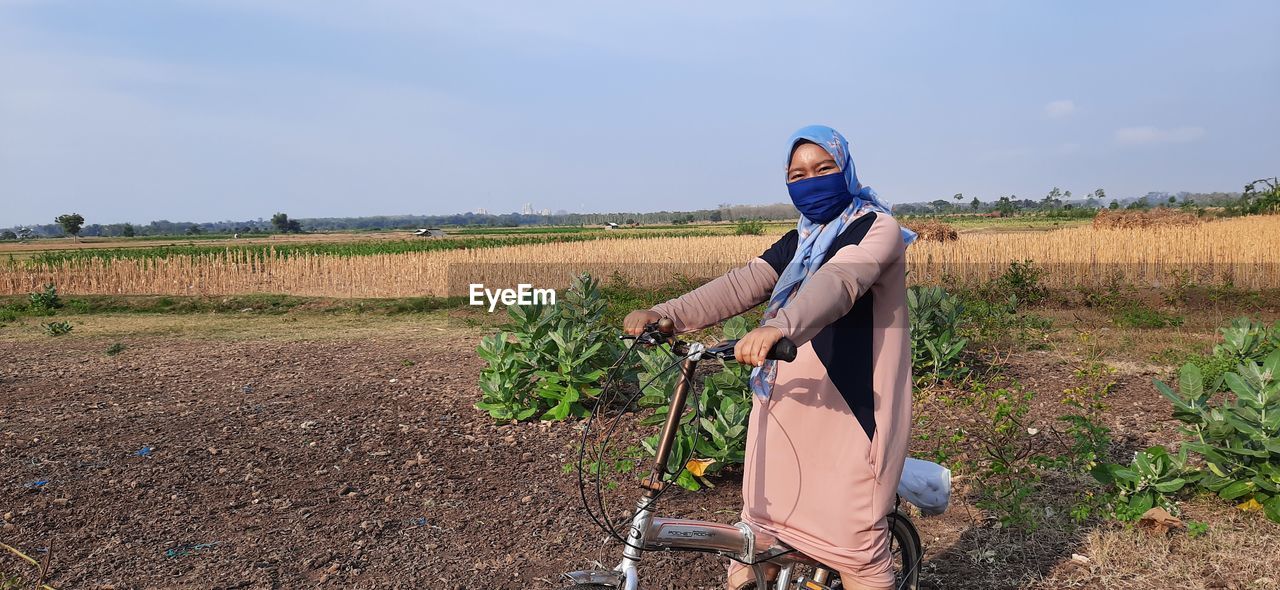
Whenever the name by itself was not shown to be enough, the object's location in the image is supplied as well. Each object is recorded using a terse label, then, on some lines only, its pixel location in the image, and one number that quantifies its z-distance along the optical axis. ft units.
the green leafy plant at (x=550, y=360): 17.47
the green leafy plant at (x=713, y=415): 13.62
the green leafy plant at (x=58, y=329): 35.68
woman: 7.07
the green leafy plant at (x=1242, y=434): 11.39
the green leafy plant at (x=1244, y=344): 15.52
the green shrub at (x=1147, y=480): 11.74
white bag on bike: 8.21
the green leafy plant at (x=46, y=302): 46.88
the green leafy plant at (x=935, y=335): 18.84
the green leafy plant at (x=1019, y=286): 42.65
